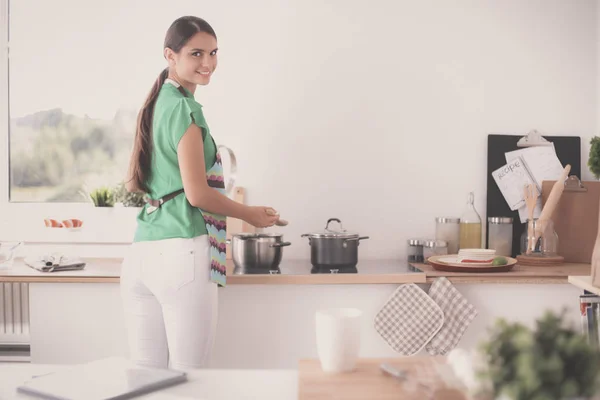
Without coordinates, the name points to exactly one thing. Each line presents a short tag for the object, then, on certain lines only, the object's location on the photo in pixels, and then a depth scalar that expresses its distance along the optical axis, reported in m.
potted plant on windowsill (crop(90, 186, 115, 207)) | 3.06
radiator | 3.11
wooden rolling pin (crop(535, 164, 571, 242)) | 2.80
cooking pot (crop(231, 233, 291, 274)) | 2.59
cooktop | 2.56
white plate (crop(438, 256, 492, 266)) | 2.60
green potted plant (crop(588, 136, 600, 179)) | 2.68
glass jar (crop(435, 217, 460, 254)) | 2.96
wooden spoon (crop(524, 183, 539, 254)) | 2.85
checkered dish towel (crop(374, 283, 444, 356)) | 2.49
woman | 1.85
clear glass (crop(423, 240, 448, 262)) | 2.88
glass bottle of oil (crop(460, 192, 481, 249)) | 2.98
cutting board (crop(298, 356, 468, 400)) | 0.99
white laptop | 1.01
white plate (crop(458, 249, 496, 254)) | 2.61
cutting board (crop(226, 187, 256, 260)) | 2.92
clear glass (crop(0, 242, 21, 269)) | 2.61
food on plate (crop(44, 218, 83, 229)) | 3.00
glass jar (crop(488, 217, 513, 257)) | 2.98
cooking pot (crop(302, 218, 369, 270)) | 2.65
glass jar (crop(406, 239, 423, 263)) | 2.92
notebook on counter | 2.55
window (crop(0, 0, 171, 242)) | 3.04
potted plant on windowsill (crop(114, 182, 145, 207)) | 3.07
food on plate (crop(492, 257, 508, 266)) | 2.61
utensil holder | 2.80
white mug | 1.10
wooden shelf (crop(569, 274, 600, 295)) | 1.82
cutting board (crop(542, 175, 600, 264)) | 2.86
